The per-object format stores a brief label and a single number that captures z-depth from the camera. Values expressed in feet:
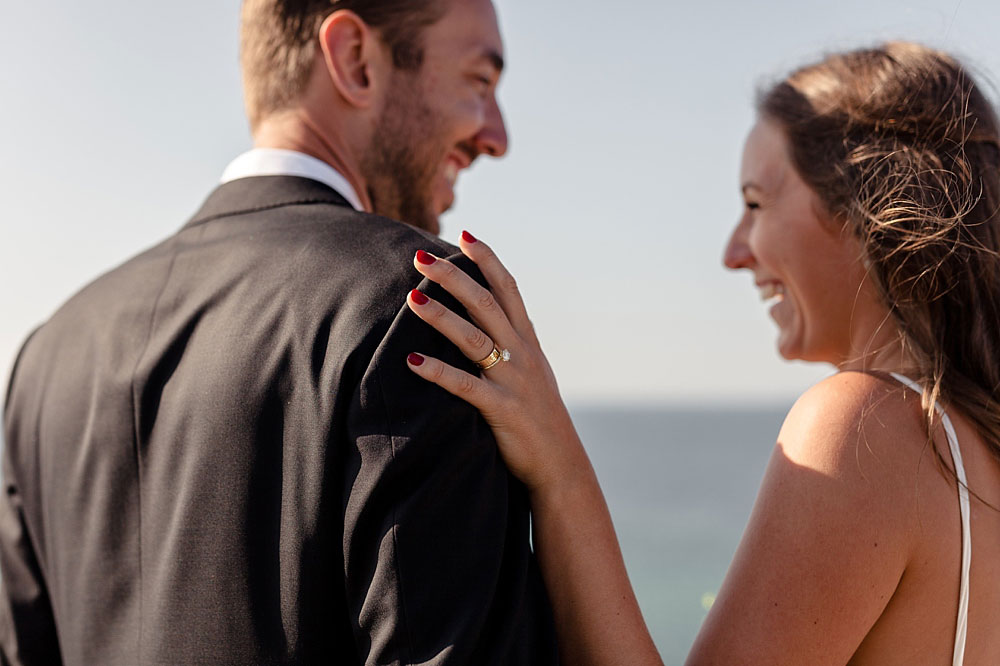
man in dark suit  4.46
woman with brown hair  5.13
